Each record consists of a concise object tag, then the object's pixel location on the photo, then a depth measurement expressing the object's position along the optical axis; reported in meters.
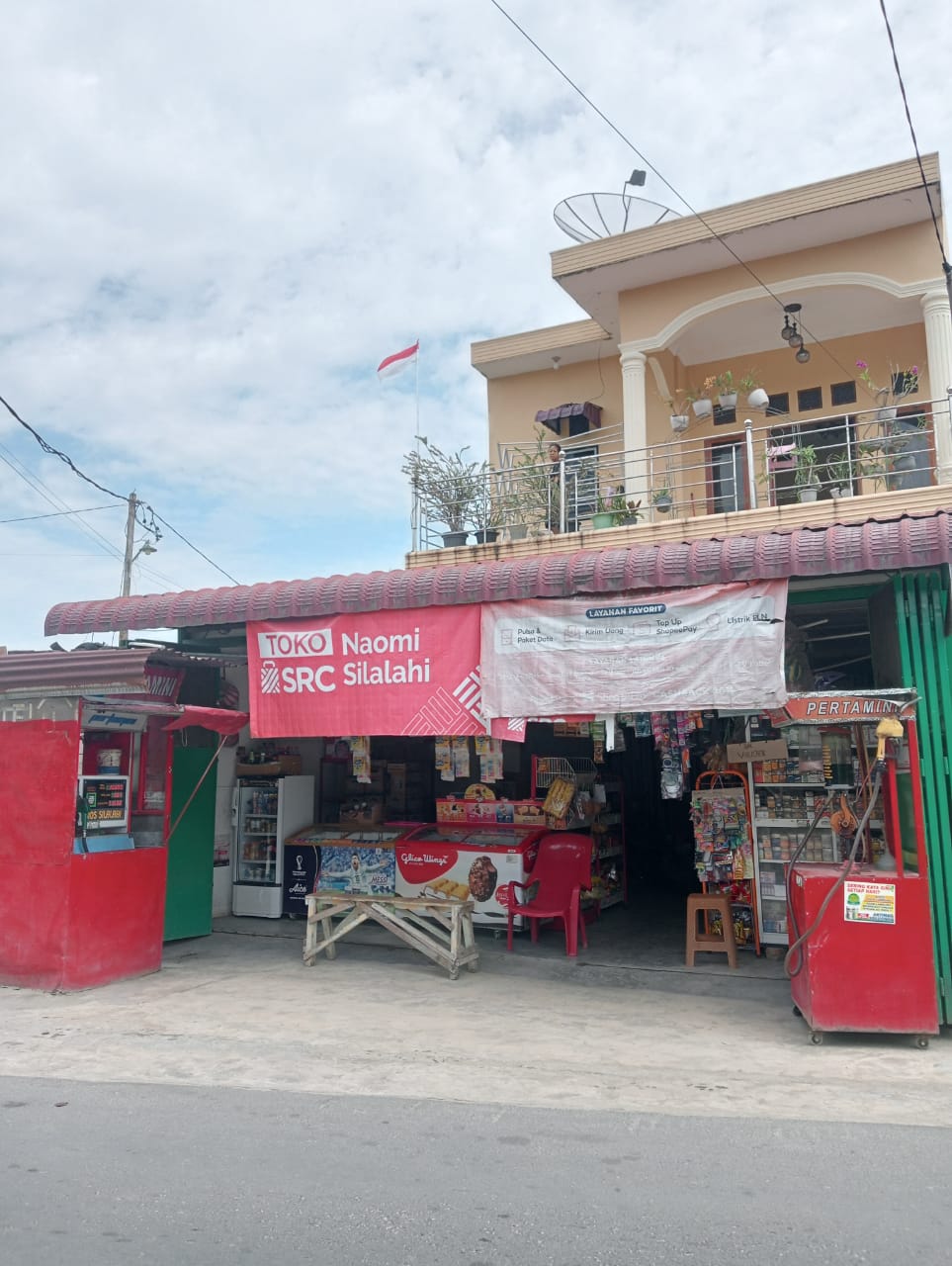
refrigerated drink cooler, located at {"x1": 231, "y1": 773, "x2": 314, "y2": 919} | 12.24
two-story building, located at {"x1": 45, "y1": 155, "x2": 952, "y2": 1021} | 7.30
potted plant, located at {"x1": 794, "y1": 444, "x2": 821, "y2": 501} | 10.74
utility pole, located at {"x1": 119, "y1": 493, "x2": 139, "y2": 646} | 26.38
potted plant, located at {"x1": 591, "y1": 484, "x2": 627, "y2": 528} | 11.58
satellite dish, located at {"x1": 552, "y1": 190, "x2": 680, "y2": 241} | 15.00
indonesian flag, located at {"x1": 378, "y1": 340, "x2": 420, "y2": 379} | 14.48
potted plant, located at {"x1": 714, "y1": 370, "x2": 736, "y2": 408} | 13.34
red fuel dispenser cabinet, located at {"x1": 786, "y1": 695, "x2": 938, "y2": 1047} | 6.65
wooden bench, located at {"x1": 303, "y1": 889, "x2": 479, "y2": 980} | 9.14
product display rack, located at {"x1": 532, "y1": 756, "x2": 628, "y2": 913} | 11.41
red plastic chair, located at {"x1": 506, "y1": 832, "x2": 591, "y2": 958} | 10.48
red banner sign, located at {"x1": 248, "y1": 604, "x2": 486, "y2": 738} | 8.27
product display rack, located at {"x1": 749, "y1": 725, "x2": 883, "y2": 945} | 9.43
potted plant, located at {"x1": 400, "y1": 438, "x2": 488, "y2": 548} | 12.63
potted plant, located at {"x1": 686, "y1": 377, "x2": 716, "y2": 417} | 13.36
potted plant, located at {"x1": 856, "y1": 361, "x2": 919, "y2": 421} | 12.60
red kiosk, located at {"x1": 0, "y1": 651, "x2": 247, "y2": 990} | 8.47
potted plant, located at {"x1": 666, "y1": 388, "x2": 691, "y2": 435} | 14.66
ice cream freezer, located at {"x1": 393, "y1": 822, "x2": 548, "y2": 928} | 10.77
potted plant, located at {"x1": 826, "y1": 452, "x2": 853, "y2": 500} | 10.53
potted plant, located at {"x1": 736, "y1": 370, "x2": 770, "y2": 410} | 13.03
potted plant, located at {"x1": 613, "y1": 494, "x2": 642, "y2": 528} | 11.58
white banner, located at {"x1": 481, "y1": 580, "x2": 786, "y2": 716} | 7.28
